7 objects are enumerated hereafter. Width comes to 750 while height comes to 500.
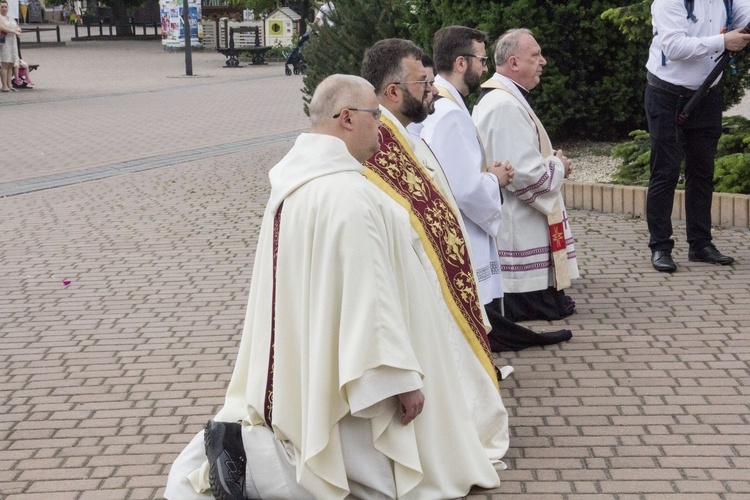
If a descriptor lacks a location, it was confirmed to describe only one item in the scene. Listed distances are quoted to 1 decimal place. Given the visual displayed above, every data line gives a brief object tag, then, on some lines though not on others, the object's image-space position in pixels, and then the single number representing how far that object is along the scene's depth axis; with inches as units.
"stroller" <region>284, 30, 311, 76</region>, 1063.6
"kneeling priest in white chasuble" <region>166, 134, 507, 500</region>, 149.3
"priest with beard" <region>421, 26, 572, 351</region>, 220.1
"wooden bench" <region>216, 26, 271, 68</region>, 1239.9
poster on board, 1459.2
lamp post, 1068.0
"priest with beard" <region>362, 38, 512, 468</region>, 178.5
